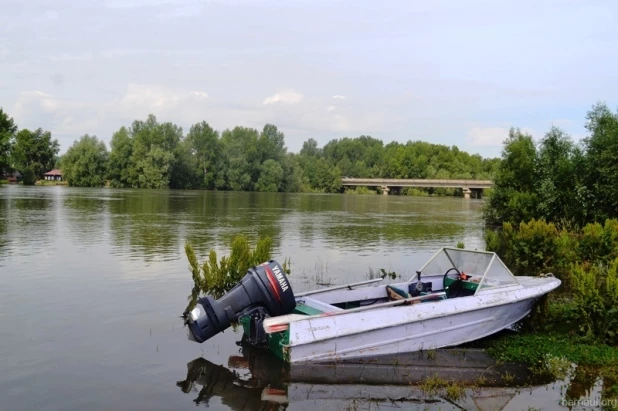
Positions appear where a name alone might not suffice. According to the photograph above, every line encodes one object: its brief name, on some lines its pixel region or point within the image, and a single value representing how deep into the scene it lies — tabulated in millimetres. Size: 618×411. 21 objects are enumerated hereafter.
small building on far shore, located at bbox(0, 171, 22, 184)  117525
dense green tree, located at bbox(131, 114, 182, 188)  102000
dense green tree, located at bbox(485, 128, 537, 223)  34062
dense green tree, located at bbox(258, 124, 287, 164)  127569
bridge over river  110062
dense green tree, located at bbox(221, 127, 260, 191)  117438
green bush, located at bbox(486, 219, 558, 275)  17469
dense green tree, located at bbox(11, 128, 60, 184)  114562
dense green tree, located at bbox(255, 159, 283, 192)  118625
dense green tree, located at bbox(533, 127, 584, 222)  27891
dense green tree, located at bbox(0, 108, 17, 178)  93625
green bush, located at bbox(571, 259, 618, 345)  9688
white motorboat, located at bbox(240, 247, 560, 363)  8602
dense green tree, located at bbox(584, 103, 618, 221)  25062
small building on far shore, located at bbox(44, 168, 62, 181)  126750
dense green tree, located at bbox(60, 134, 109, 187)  105250
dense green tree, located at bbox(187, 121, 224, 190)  114500
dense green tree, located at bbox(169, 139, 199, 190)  107750
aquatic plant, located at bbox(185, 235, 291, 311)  13914
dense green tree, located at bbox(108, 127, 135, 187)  104875
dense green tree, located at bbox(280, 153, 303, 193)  123500
